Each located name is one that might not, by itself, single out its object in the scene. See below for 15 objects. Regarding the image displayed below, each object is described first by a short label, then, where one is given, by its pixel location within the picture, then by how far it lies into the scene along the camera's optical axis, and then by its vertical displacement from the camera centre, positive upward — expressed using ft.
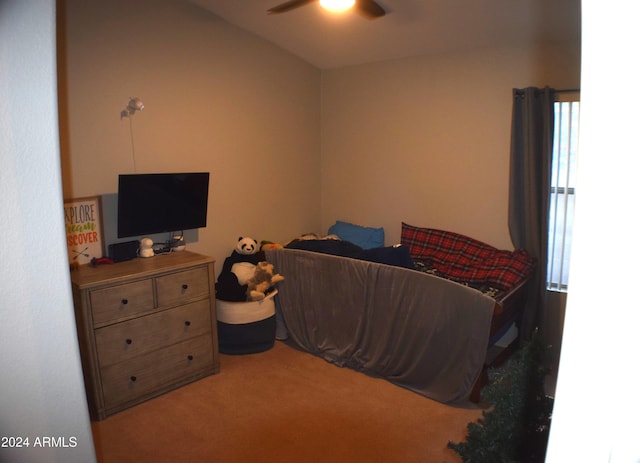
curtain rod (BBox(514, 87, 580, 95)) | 9.96 +2.42
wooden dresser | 8.07 -2.80
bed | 8.55 -2.63
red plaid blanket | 10.39 -1.84
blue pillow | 13.98 -1.46
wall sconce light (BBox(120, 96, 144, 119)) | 9.75 +2.08
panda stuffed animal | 10.87 -2.14
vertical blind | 10.37 -0.06
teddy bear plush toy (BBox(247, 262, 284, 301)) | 11.12 -2.32
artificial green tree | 4.91 -2.70
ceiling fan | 8.09 +3.71
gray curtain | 10.34 +0.49
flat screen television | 9.45 -0.19
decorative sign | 9.06 -0.76
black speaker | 9.58 -1.31
